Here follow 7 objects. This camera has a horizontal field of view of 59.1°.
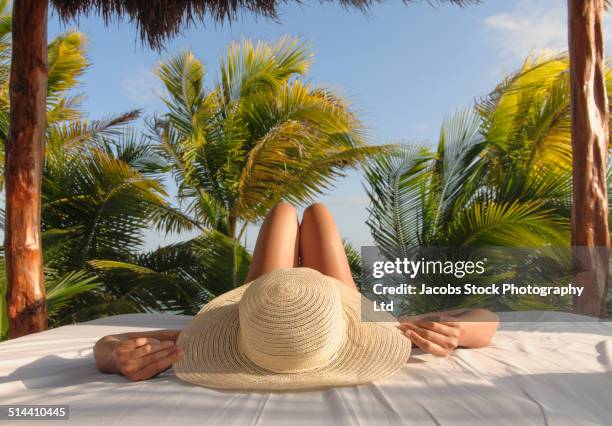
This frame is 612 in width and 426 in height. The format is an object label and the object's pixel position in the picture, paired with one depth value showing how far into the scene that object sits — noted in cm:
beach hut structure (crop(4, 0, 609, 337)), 338
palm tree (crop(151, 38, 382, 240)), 576
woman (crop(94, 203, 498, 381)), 151
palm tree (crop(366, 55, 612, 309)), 436
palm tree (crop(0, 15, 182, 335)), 514
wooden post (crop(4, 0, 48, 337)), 338
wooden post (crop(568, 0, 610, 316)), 355
